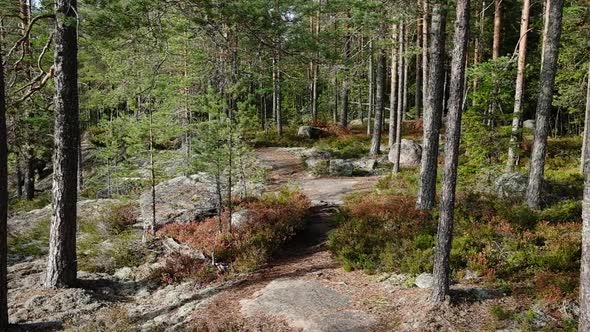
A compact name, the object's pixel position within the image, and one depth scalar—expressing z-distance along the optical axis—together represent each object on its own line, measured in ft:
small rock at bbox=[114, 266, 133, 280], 36.04
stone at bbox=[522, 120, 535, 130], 89.96
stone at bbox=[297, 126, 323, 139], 103.09
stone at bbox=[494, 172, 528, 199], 44.19
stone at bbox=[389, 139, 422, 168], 71.72
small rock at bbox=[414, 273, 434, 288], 29.68
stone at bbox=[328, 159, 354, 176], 71.31
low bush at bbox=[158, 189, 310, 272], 37.73
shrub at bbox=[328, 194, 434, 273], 33.60
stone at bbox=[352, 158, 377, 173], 72.38
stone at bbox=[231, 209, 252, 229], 42.47
